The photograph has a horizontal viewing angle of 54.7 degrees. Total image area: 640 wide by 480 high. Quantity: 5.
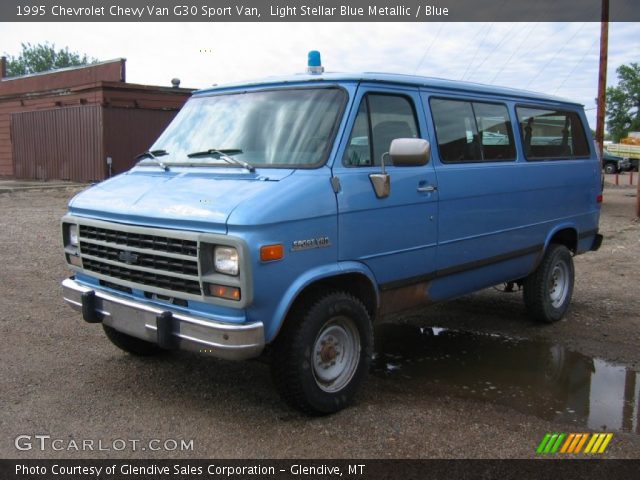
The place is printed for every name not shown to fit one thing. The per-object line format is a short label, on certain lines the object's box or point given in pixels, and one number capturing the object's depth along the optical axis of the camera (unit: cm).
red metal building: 2061
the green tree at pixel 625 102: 7094
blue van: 360
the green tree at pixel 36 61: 7150
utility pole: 1805
